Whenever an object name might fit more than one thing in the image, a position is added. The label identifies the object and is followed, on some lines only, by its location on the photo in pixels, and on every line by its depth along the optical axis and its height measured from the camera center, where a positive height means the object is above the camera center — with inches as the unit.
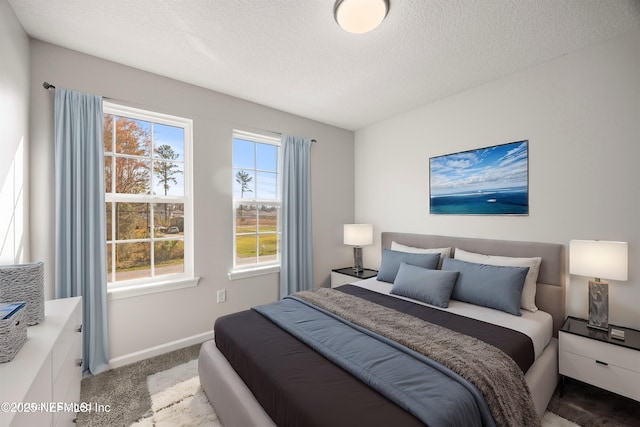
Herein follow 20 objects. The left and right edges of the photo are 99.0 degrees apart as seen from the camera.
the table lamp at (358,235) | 146.3 -11.8
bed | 46.2 -32.4
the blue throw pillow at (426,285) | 92.0 -25.5
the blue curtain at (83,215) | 85.8 +0.1
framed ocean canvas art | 101.7 +12.7
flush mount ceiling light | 65.7 +49.7
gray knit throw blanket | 51.9 -31.0
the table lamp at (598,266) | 75.6 -15.7
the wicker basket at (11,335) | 41.9 -19.1
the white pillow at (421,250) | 115.5 -16.8
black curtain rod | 83.0 +39.9
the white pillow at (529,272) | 89.9 -19.8
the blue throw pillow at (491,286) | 85.6 -24.2
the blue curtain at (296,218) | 135.9 -2.2
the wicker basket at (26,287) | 53.7 -14.3
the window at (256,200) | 128.3 +6.8
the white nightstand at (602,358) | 67.9 -38.9
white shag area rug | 69.7 -53.1
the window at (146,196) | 99.3 +7.0
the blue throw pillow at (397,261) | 109.9 -20.4
